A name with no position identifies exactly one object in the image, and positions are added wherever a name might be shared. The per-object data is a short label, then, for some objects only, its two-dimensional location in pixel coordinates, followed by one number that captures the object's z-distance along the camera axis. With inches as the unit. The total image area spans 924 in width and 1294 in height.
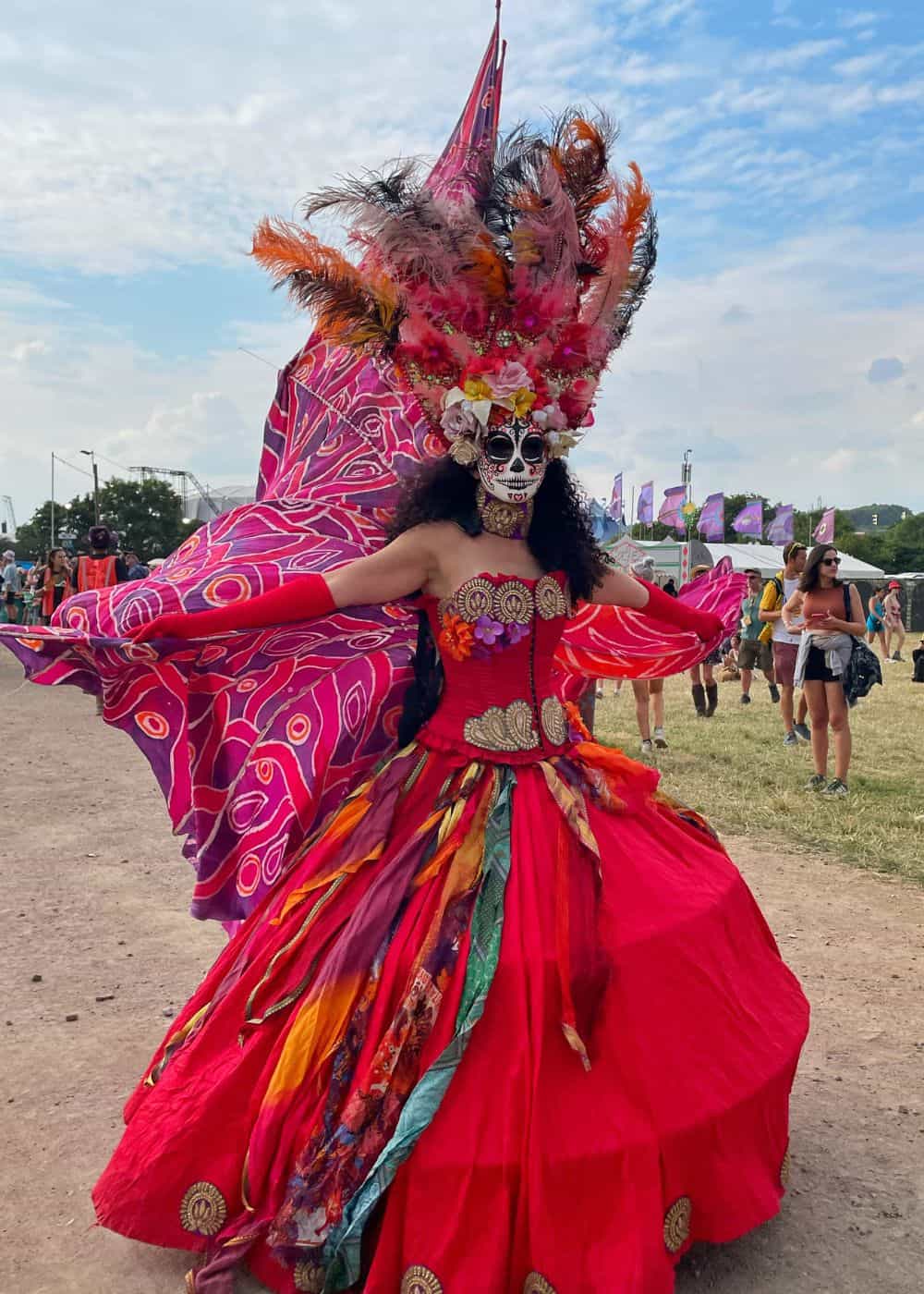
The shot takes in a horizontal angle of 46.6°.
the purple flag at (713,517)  1337.4
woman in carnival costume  93.3
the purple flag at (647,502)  1273.4
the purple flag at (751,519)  1356.8
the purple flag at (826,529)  994.1
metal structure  1719.7
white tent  1269.7
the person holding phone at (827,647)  308.5
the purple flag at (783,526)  1231.5
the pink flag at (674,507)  1263.5
